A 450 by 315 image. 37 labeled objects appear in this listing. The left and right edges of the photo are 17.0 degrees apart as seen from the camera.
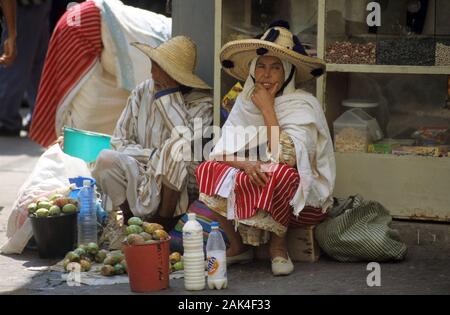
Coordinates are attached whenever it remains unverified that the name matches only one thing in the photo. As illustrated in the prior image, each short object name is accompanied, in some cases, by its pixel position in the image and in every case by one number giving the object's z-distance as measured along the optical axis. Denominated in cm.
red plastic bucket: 715
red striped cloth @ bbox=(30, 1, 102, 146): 1056
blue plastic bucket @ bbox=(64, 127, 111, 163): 953
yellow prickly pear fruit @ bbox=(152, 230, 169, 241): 738
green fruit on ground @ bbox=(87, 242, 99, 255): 813
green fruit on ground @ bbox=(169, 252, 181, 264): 791
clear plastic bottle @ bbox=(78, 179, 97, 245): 853
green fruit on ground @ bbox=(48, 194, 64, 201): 856
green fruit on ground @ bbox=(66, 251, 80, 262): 794
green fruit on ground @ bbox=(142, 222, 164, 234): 761
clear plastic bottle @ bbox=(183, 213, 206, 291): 715
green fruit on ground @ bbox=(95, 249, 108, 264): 815
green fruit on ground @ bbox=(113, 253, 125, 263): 787
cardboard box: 803
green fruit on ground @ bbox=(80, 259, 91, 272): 790
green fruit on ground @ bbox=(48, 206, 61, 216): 832
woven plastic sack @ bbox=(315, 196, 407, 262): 784
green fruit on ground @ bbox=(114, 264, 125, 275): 775
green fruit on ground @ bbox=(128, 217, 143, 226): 781
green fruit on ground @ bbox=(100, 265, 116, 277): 771
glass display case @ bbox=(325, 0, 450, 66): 885
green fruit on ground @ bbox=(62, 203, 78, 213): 840
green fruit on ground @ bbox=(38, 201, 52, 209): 836
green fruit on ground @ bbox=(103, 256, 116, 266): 783
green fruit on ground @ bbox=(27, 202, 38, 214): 836
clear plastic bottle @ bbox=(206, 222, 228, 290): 718
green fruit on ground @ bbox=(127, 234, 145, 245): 719
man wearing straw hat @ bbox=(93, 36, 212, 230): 850
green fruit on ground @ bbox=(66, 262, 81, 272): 785
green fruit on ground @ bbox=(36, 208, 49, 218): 829
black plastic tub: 829
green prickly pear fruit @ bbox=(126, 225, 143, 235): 761
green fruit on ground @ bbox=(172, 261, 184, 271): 784
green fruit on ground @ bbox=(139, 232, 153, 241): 727
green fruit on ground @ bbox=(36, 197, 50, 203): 847
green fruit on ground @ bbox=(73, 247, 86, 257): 801
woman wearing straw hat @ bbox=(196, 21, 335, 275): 756
